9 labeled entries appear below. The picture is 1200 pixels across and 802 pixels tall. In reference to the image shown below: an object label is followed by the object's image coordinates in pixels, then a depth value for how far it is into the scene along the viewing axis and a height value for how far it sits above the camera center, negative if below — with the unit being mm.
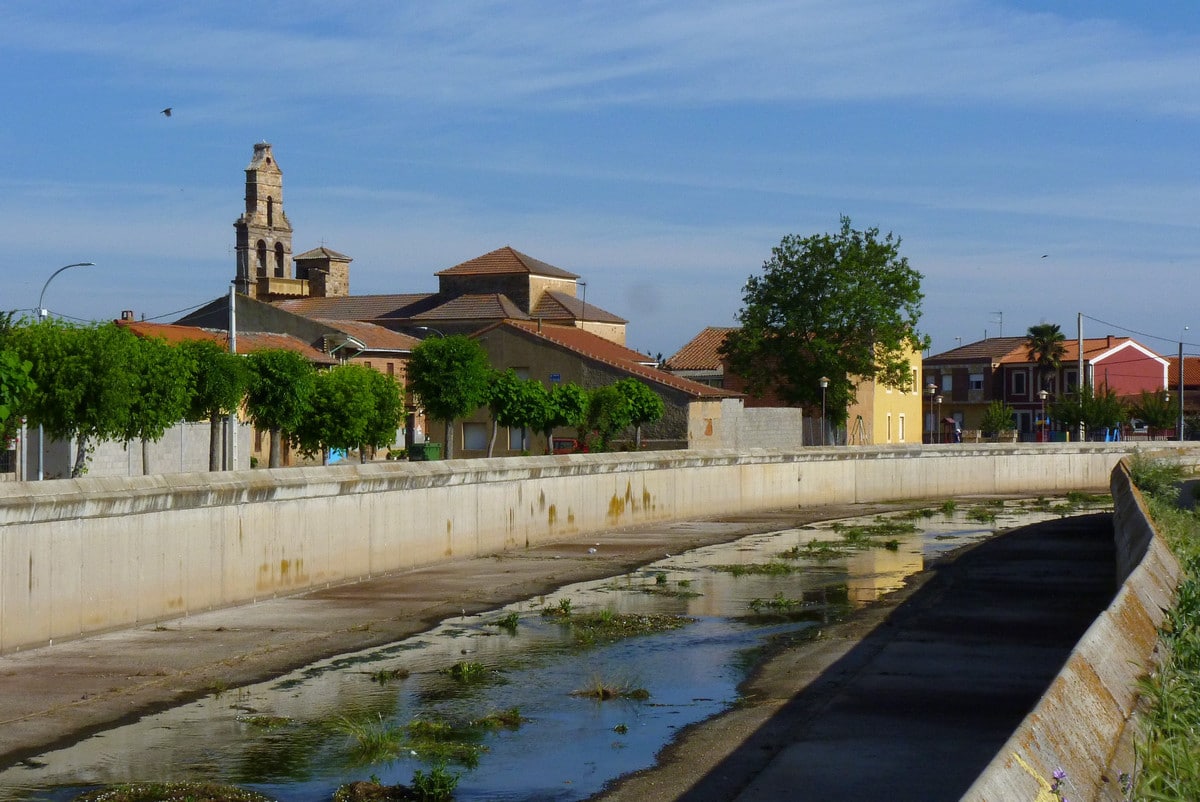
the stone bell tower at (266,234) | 129875 +19916
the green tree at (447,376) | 59344 +3140
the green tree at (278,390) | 48281 +2121
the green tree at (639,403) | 64000 +2098
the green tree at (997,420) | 104812 +2000
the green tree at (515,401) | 60469 +2108
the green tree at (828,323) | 74062 +6520
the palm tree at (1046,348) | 111750 +7691
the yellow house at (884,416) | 84312 +2001
